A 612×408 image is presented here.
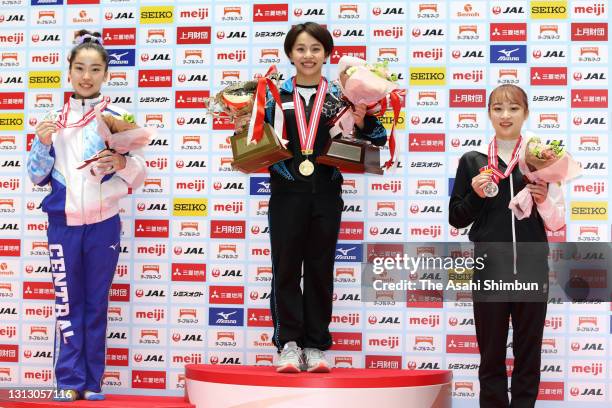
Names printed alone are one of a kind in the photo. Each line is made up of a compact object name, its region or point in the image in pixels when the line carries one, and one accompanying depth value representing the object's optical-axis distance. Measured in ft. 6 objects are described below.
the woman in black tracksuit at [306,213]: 25.71
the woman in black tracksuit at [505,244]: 24.89
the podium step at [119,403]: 25.62
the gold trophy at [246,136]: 24.81
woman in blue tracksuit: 26.55
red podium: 24.20
